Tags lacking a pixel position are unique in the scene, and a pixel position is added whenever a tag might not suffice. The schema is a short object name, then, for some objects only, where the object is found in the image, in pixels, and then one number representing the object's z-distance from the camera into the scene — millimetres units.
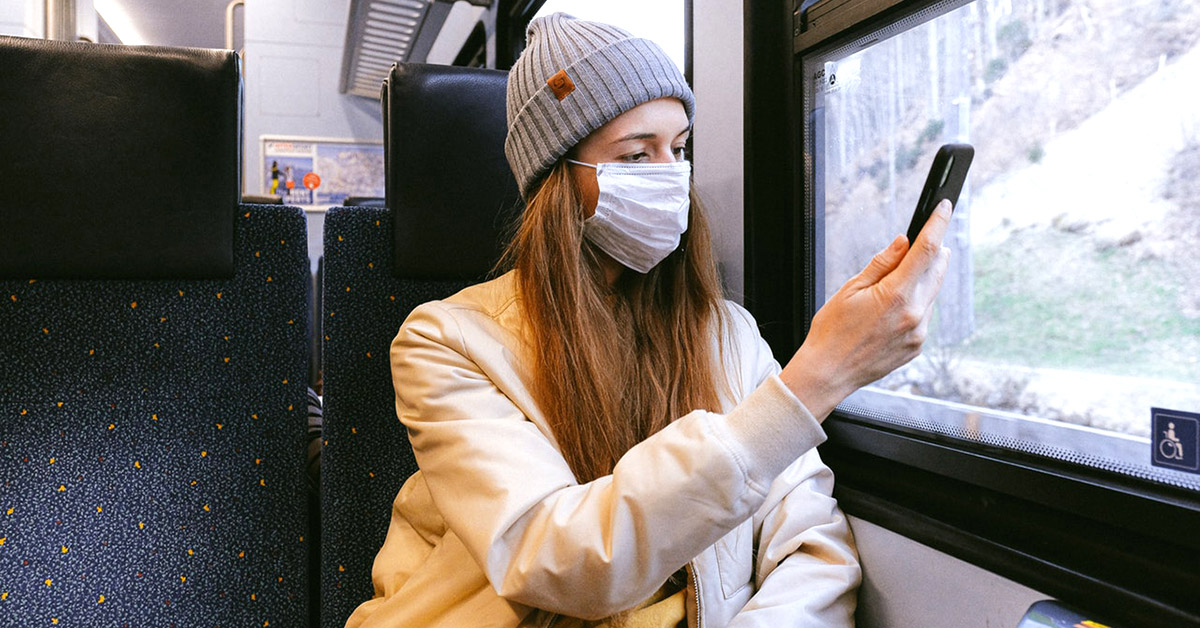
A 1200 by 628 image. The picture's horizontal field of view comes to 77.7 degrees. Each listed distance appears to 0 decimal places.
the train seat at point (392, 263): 1245
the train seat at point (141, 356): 1143
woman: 740
